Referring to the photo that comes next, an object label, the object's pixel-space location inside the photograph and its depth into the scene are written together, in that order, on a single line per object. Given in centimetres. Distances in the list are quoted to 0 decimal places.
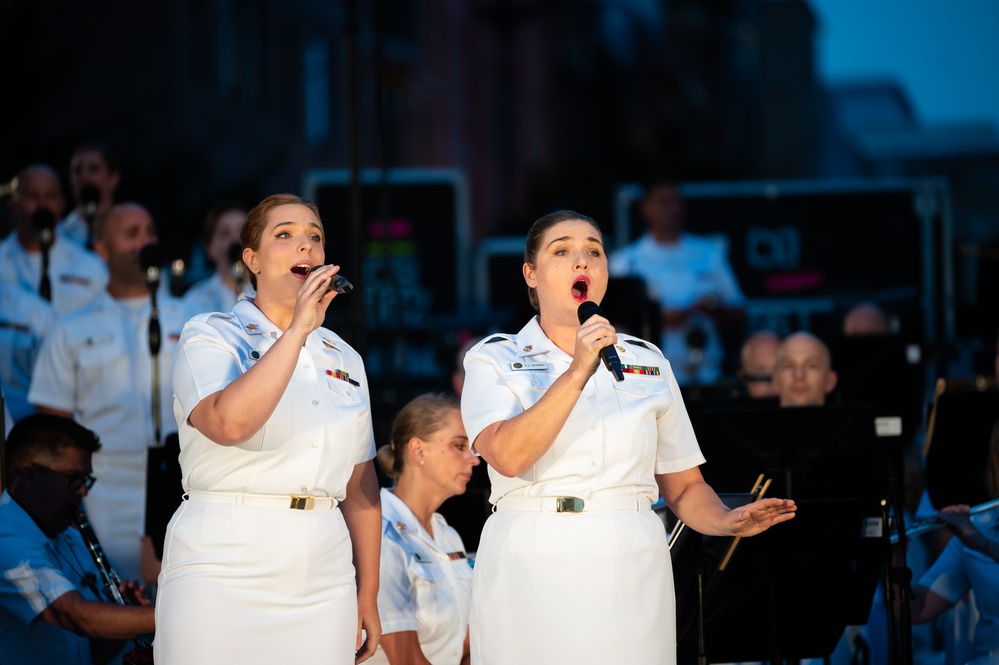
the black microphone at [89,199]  1476
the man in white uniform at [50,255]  1402
